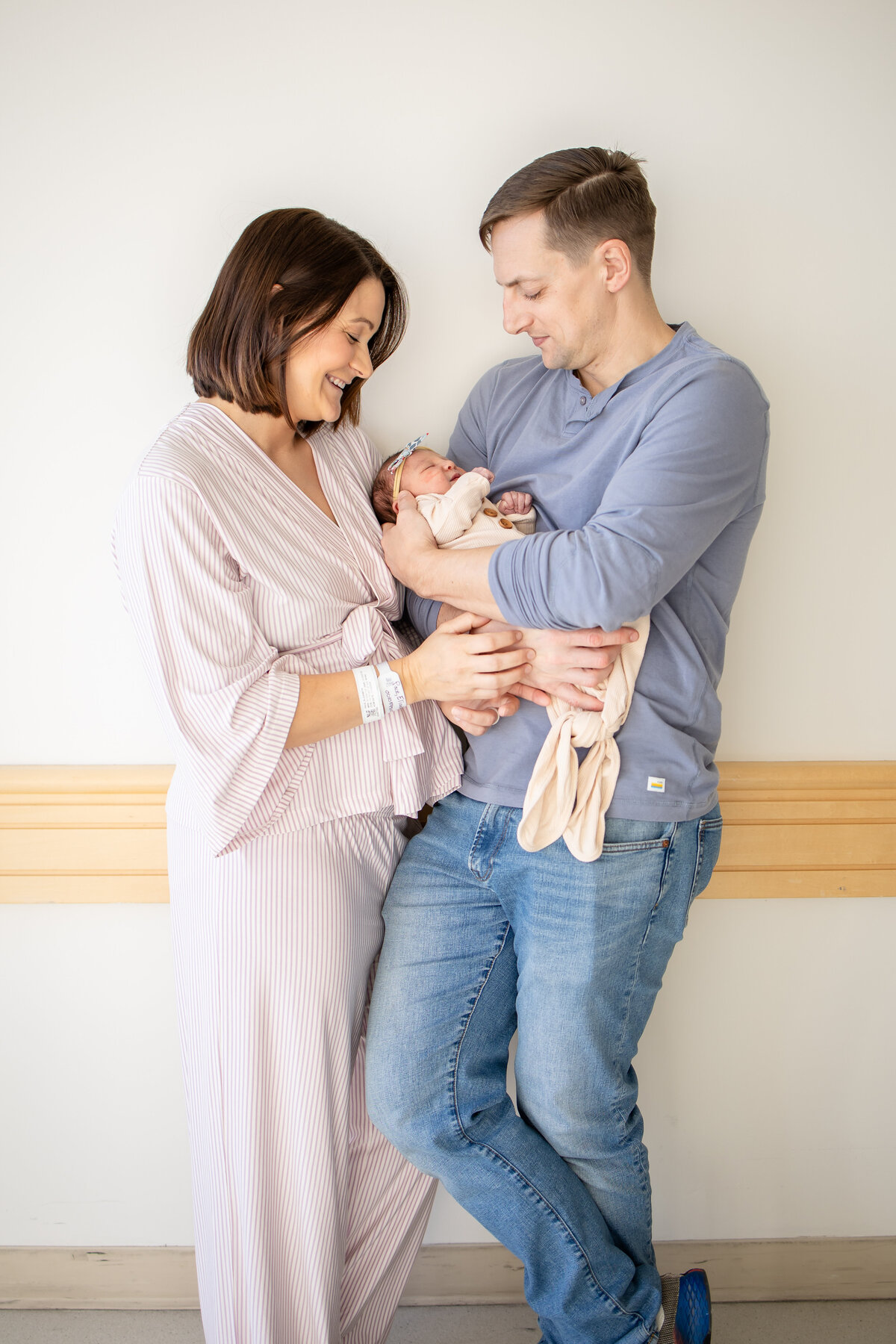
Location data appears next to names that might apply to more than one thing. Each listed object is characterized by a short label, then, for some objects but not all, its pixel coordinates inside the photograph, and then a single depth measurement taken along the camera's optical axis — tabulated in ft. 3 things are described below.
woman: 4.17
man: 4.48
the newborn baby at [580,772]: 4.38
